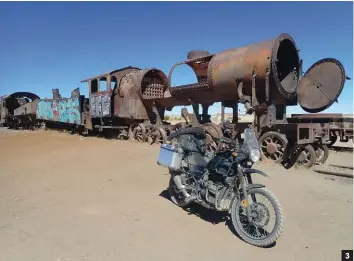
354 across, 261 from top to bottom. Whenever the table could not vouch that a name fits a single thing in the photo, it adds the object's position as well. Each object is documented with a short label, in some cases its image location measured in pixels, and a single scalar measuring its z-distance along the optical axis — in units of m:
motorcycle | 4.07
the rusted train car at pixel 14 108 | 27.19
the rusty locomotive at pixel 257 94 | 8.77
